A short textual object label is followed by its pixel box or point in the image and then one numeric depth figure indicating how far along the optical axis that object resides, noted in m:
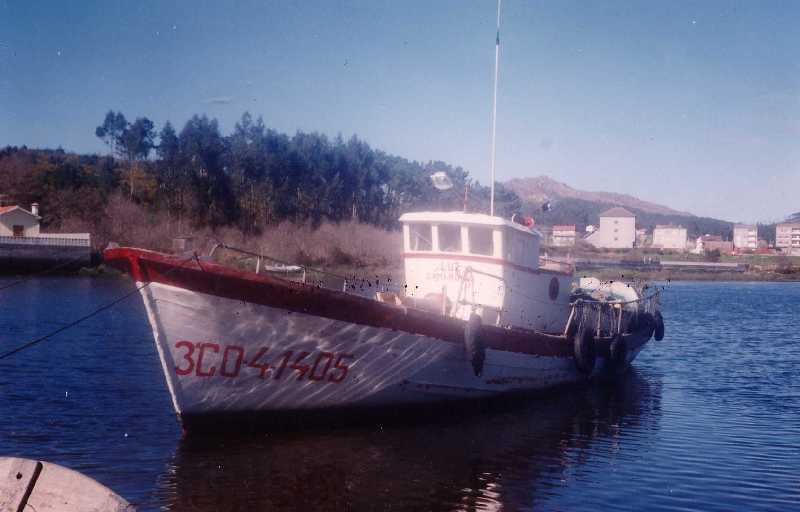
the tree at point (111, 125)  90.69
